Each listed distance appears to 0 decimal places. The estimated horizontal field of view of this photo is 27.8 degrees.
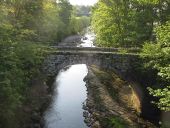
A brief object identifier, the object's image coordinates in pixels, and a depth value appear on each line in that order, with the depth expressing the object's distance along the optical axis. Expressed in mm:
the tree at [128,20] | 43800
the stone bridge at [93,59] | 38938
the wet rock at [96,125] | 29522
